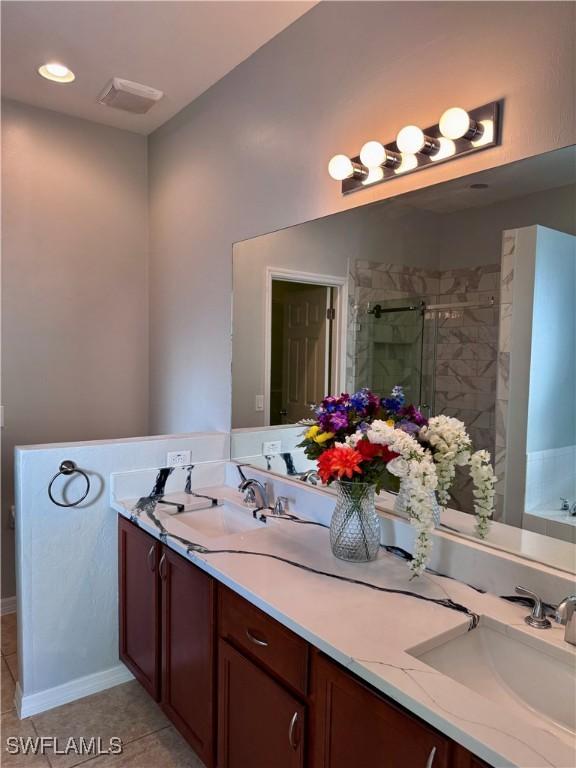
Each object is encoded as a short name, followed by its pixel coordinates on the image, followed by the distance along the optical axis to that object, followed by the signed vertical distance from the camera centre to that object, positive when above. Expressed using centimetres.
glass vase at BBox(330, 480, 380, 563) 163 -54
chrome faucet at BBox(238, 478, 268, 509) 227 -63
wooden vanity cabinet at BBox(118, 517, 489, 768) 109 -91
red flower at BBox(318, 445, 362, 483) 151 -33
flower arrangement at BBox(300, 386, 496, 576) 141 -30
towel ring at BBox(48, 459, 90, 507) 222 -54
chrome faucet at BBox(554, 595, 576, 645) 123 -61
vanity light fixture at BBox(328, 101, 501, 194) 145 +62
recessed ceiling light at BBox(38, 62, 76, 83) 250 +133
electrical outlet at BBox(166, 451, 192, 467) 248 -53
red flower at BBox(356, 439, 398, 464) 152 -29
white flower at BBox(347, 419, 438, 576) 140 -34
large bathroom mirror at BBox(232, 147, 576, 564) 133 +11
